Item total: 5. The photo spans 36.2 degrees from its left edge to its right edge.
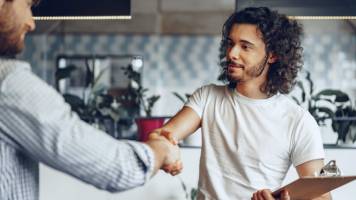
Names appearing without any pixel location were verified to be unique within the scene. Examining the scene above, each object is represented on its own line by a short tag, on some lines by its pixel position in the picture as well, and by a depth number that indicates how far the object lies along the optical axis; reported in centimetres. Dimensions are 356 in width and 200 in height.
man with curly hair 220
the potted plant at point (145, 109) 384
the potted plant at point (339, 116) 386
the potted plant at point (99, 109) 402
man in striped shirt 118
